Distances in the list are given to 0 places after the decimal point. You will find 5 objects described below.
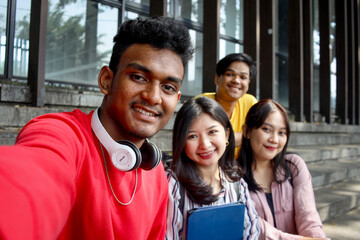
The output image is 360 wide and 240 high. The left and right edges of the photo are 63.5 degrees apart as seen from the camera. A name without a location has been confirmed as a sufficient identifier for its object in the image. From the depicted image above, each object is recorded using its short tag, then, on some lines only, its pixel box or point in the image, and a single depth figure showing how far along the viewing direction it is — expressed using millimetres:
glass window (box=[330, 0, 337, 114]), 10023
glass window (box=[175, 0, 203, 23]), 6073
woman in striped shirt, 1816
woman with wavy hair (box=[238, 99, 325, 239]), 2270
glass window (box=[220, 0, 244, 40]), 6906
